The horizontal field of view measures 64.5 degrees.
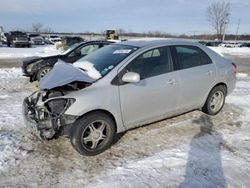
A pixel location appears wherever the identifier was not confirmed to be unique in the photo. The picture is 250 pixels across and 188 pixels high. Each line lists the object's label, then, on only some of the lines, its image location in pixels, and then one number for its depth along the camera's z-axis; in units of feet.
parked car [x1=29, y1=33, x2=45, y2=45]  106.77
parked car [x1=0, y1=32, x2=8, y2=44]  100.91
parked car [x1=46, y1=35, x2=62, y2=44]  116.81
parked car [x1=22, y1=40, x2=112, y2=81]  22.81
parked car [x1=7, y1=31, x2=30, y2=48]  86.25
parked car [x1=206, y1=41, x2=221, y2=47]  119.62
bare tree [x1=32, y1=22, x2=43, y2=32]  228.78
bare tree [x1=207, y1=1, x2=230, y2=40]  159.02
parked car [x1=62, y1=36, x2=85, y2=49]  67.03
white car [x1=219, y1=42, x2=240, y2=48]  112.78
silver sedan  9.42
